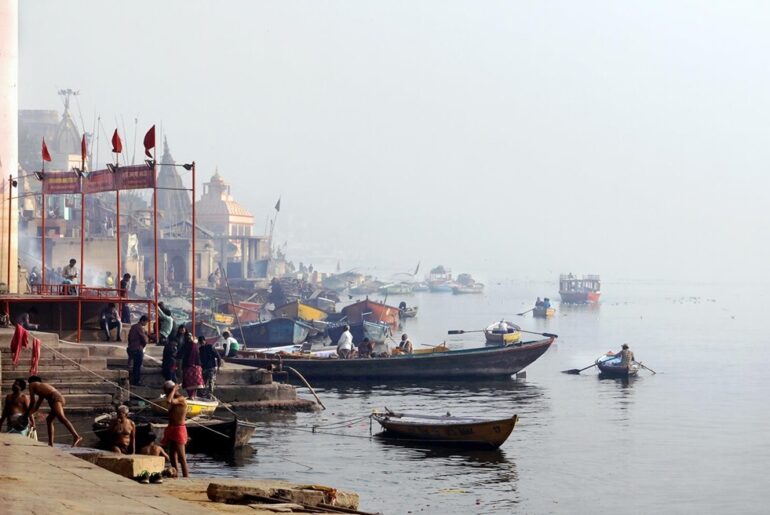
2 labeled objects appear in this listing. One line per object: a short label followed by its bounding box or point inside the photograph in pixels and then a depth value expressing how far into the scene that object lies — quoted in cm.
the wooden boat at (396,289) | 19212
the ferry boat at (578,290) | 14988
